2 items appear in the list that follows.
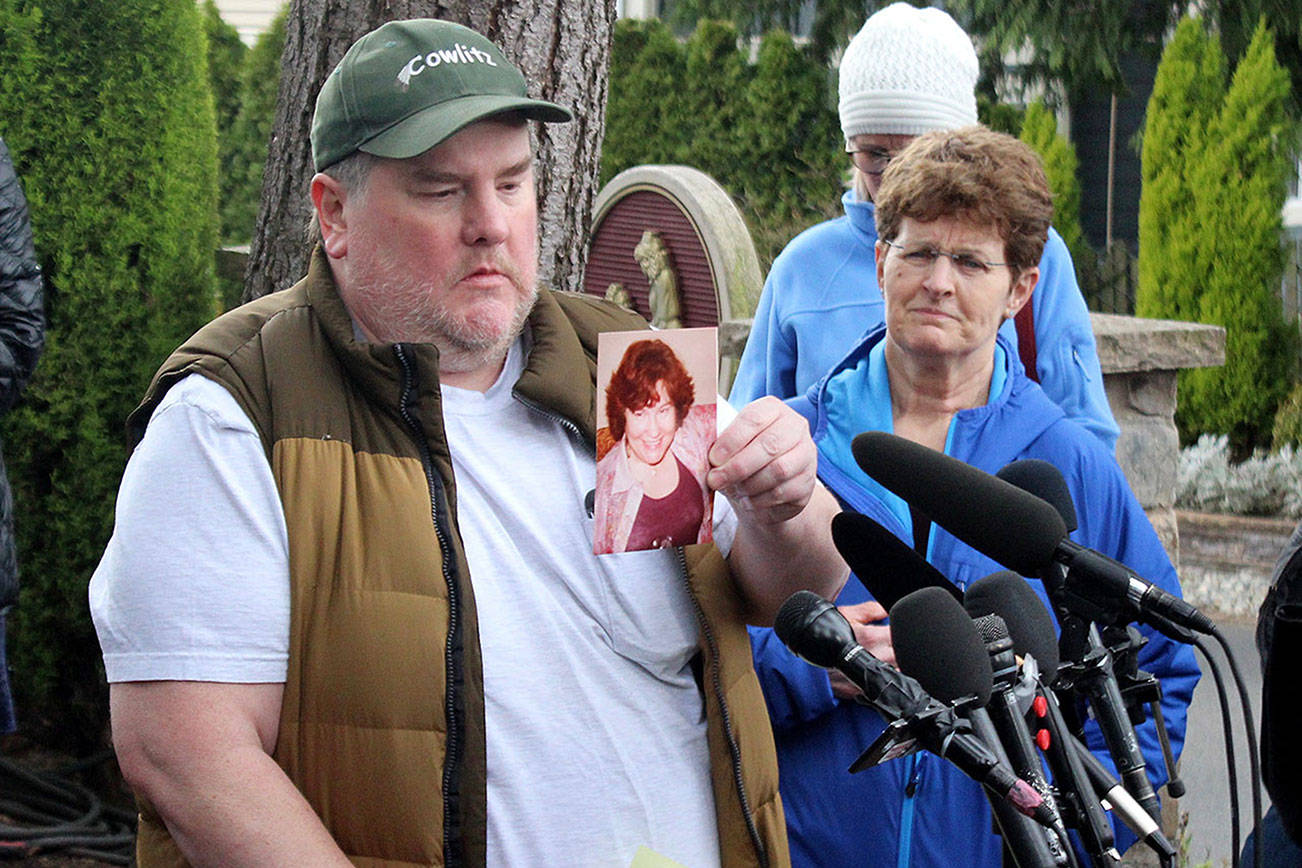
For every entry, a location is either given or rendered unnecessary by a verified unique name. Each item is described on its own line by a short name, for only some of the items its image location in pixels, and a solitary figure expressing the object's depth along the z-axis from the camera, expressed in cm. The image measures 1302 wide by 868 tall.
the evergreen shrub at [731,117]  1120
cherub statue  538
